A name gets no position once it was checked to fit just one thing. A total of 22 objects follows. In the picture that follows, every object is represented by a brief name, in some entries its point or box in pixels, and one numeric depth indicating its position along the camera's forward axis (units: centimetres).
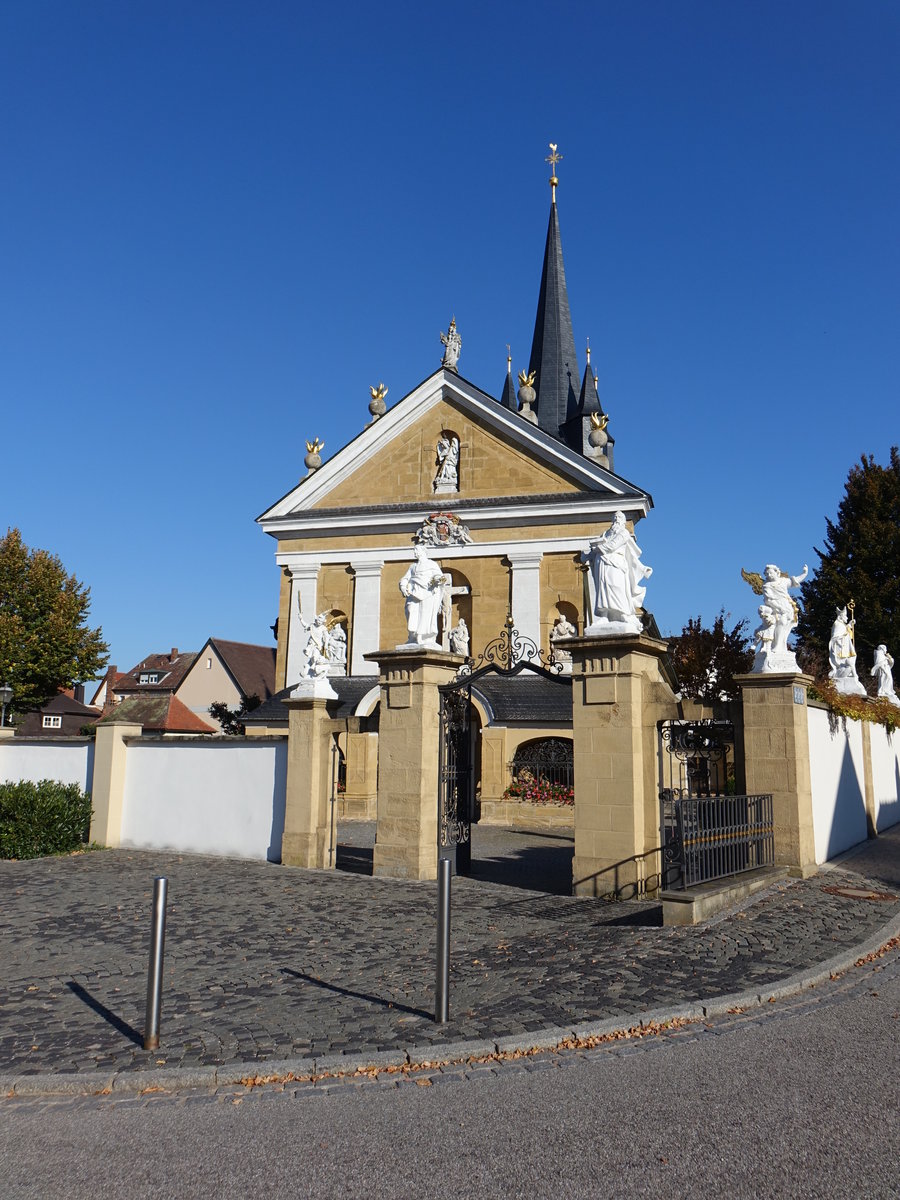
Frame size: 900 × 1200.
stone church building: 2886
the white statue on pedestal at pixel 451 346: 3184
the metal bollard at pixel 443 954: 579
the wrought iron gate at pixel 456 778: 1256
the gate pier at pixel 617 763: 1055
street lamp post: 2789
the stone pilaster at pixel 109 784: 1595
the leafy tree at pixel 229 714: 4053
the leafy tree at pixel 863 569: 3597
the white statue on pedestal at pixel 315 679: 1359
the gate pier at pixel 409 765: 1218
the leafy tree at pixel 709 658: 2789
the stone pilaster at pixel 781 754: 1146
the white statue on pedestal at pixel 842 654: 2027
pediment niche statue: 3072
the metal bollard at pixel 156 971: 541
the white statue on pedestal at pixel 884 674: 2212
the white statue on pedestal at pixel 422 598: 1285
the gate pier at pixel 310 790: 1330
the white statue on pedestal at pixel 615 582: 1098
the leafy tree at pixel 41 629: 3616
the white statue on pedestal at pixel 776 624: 1170
